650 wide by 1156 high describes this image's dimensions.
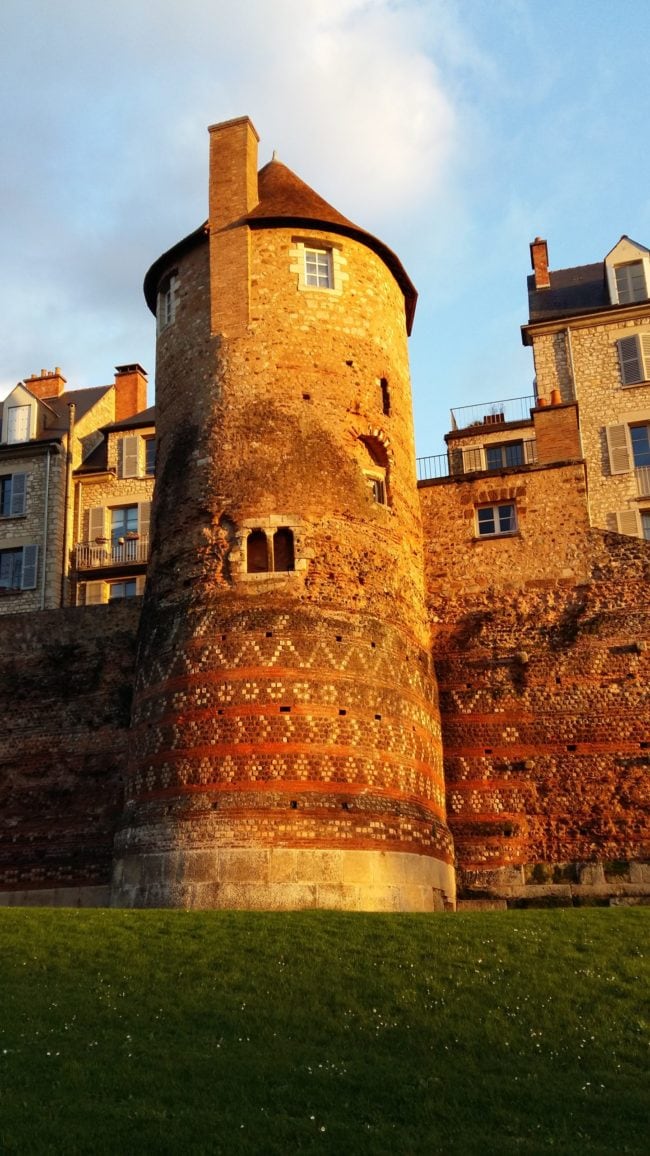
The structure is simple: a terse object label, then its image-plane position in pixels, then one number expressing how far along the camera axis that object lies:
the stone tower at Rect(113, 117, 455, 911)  19.12
